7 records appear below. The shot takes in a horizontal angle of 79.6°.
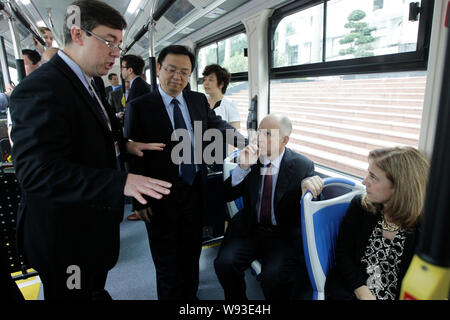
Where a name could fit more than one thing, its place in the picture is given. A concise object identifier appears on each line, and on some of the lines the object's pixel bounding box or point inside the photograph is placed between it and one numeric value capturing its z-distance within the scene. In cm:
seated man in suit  196
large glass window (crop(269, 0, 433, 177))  199
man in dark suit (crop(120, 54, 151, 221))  330
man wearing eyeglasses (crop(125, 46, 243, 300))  184
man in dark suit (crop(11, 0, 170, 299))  102
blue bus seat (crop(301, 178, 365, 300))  161
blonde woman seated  146
